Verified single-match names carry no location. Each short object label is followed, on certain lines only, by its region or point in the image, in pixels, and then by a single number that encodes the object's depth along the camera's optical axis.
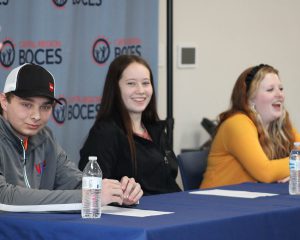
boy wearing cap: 4.50
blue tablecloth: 3.70
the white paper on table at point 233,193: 5.20
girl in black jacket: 5.88
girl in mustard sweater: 6.28
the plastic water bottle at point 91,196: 4.01
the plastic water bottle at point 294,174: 5.41
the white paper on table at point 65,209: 4.12
